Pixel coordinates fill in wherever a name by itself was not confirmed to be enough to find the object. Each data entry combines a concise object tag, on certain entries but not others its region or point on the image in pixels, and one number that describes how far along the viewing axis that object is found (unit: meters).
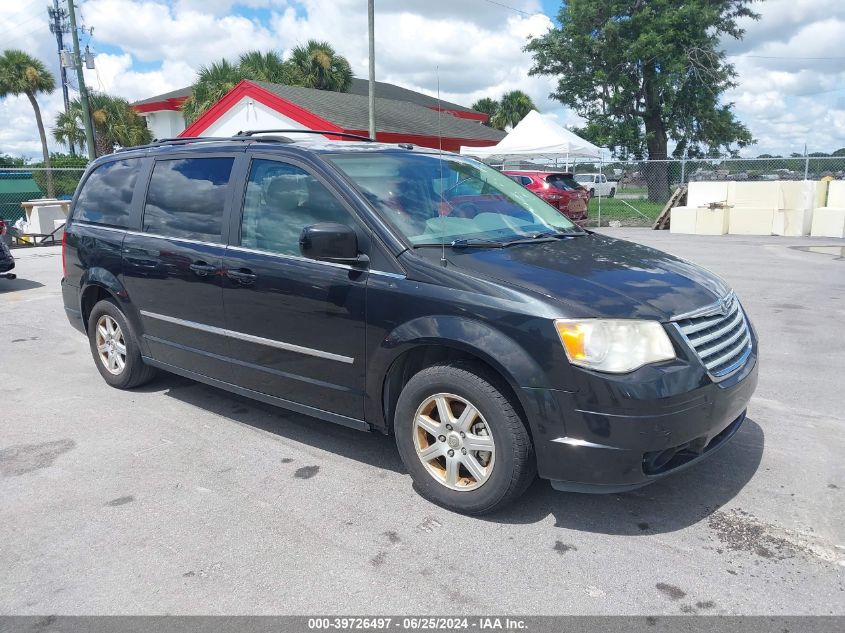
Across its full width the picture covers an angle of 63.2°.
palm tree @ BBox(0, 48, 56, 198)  40.78
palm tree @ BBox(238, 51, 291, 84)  32.12
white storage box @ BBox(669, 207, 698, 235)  18.45
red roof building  25.38
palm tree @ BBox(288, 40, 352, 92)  35.09
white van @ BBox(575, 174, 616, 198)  35.90
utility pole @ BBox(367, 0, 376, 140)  17.00
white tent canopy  22.38
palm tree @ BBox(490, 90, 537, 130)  48.41
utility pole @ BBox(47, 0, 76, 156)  44.16
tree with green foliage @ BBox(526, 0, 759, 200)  28.30
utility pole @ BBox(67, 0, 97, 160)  21.44
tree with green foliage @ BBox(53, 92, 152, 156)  35.03
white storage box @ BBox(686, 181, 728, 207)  18.50
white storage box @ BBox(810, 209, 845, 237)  16.50
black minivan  3.05
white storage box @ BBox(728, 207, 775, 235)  17.56
